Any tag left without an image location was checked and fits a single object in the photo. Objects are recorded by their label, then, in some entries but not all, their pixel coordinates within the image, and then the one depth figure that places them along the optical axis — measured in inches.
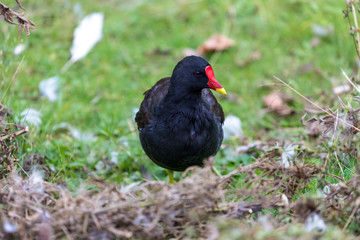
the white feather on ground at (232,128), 371.7
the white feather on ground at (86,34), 359.3
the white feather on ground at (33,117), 330.1
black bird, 271.6
